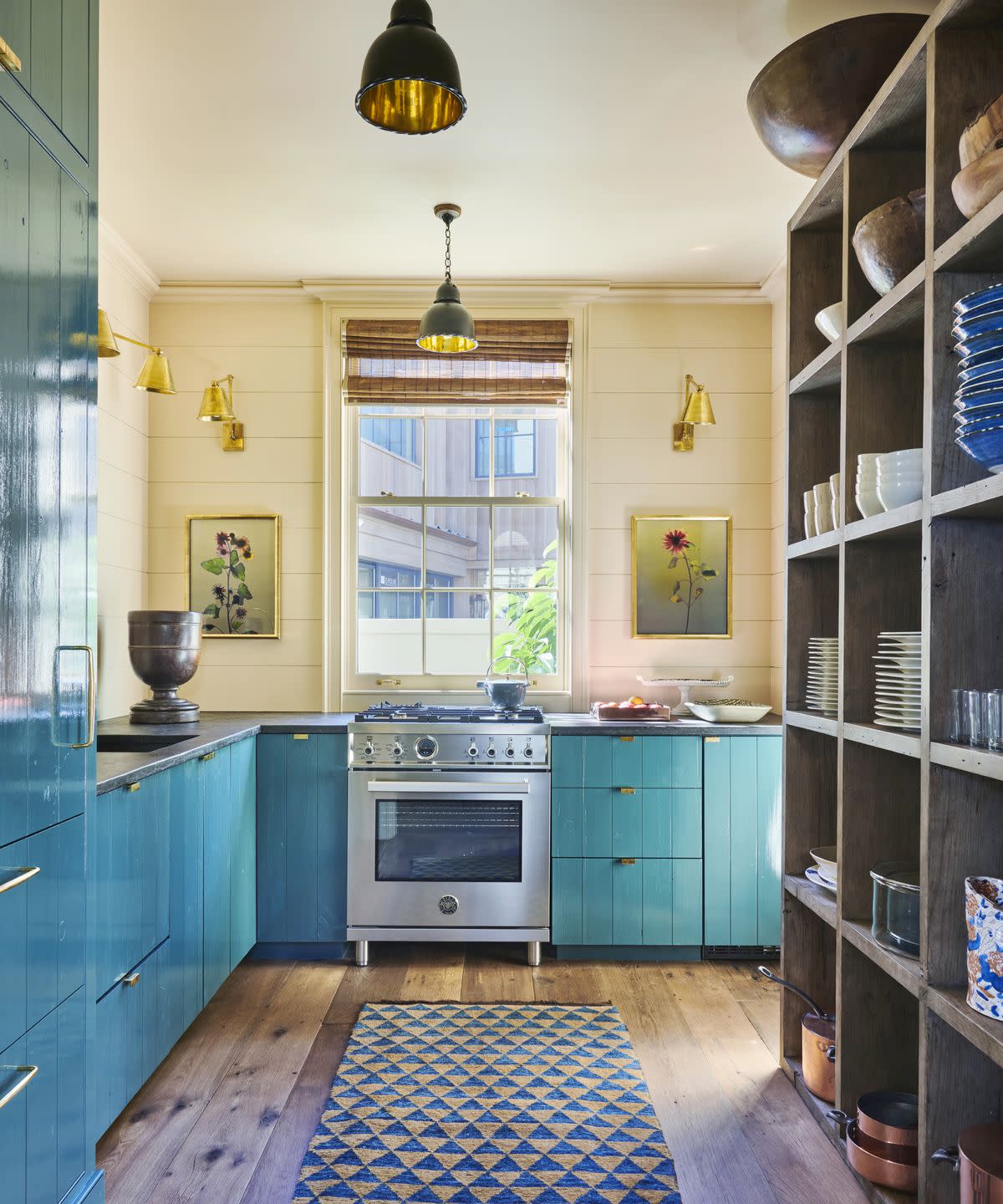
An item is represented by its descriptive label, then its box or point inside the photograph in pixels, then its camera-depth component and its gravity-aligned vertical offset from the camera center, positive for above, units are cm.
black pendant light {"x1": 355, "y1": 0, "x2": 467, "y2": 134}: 187 +114
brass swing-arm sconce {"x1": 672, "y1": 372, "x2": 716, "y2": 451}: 405 +90
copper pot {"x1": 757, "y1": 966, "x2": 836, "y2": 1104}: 239 -114
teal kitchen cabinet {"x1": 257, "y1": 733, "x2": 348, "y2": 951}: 360 -88
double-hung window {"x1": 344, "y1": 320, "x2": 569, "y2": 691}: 425 +49
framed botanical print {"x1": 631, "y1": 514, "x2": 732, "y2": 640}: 421 +11
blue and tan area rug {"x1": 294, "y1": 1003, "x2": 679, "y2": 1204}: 213 -131
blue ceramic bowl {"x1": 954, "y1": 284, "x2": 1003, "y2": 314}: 156 +54
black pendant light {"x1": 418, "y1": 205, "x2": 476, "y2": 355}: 346 +109
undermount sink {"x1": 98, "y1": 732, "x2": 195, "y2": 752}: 324 -46
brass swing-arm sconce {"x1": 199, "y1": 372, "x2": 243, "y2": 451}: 397 +87
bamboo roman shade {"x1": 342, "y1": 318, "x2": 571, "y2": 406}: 424 +113
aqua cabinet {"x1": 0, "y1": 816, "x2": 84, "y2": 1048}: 152 -56
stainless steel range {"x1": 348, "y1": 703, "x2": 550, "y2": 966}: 359 -85
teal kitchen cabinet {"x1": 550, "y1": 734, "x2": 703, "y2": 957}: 360 -91
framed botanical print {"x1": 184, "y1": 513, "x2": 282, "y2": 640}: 422 +18
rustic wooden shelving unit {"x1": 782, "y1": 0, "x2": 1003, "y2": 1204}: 171 +3
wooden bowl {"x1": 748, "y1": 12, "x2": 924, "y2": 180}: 212 +127
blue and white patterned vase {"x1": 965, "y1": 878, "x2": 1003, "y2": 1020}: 158 -57
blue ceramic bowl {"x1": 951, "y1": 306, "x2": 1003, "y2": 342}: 156 +51
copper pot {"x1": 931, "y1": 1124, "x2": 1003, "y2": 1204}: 155 -94
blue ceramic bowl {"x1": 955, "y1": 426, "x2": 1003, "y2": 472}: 155 +29
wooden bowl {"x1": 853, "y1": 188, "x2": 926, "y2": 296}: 198 +82
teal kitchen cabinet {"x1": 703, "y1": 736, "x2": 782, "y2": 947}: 360 -87
